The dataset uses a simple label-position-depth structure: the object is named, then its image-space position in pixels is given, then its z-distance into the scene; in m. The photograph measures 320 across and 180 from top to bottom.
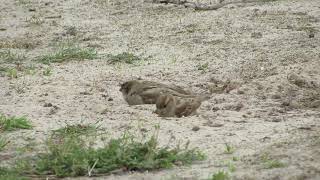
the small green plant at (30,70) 13.92
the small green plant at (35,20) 19.72
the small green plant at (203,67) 13.53
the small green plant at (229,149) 8.62
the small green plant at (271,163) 7.85
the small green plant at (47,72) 13.72
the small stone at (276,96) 11.41
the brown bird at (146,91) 11.20
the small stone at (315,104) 10.80
